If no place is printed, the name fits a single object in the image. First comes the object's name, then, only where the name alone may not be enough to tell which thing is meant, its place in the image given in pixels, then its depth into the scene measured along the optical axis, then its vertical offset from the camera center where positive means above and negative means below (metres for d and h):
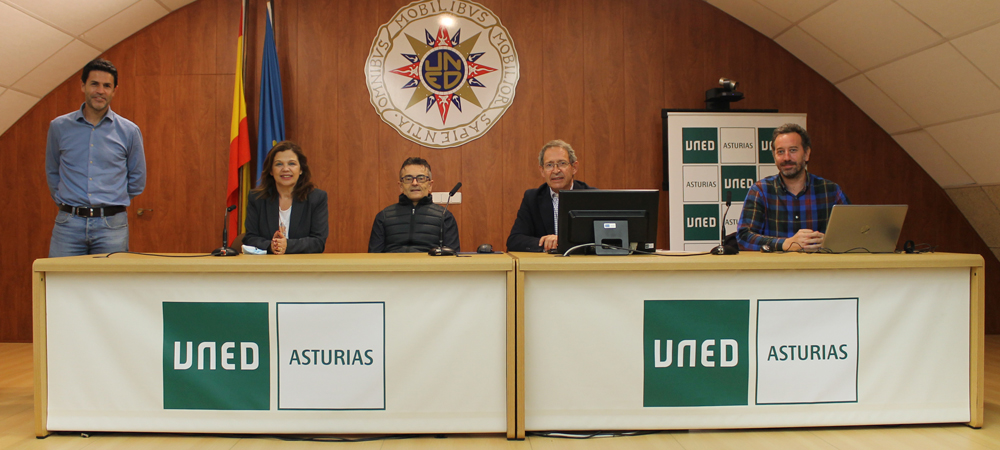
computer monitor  2.04 +0.03
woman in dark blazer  2.66 +0.10
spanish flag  3.63 +0.53
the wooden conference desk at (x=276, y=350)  1.83 -0.45
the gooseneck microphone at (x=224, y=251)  1.92 -0.11
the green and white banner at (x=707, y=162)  3.78 +0.44
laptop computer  2.02 -0.03
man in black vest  2.84 +0.01
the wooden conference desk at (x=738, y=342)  1.84 -0.44
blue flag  3.69 +0.87
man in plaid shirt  2.61 +0.12
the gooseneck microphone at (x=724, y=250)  2.04 -0.11
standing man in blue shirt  2.51 +0.26
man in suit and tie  2.84 +0.13
